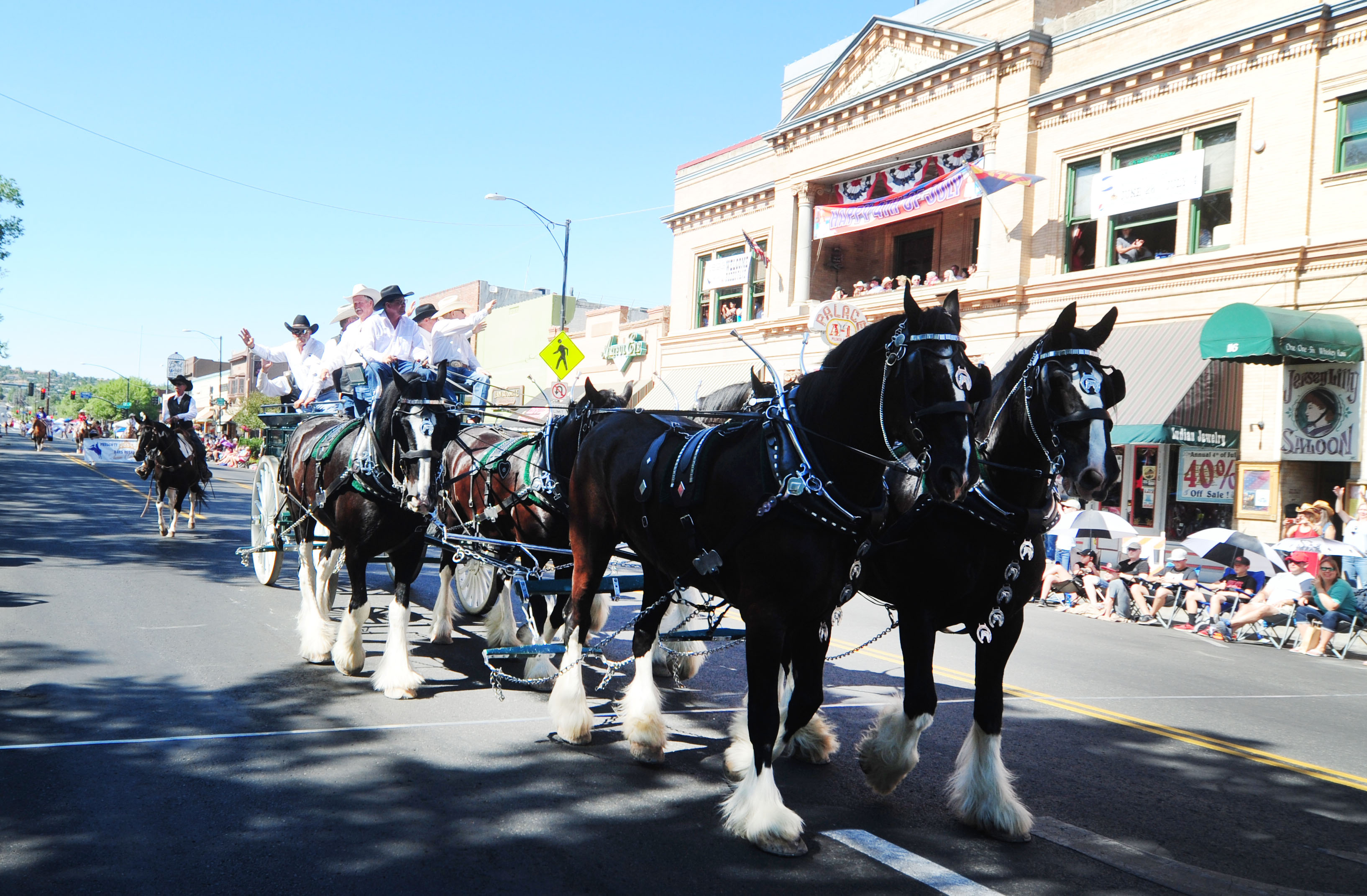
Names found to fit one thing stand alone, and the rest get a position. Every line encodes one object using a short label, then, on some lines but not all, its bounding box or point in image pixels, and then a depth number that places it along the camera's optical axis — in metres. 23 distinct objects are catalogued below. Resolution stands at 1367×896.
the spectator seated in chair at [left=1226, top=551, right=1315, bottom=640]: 12.59
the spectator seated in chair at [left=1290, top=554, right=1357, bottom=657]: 12.14
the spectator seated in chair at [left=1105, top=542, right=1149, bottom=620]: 14.60
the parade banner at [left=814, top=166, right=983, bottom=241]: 22.25
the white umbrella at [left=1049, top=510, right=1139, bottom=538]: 15.15
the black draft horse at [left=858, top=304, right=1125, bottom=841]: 4.78
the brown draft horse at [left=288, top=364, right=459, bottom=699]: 6.86
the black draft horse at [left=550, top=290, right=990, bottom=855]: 4.25
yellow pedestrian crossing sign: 19.98
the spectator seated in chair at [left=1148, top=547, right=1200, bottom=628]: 14.16
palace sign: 21.16
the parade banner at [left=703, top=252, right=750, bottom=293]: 29.48
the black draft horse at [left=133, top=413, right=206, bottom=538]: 16.41
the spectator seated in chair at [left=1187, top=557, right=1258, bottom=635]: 13.41
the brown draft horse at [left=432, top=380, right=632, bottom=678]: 7.47
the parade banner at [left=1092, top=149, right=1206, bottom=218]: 18.66
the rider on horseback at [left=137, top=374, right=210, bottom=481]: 16.75
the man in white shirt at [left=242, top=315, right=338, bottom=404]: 11.38
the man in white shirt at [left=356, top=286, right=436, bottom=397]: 9.20
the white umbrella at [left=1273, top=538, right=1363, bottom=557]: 13.04
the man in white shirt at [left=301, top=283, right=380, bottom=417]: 8.69
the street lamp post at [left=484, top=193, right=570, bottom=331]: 26.28
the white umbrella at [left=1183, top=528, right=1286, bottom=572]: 13.33
